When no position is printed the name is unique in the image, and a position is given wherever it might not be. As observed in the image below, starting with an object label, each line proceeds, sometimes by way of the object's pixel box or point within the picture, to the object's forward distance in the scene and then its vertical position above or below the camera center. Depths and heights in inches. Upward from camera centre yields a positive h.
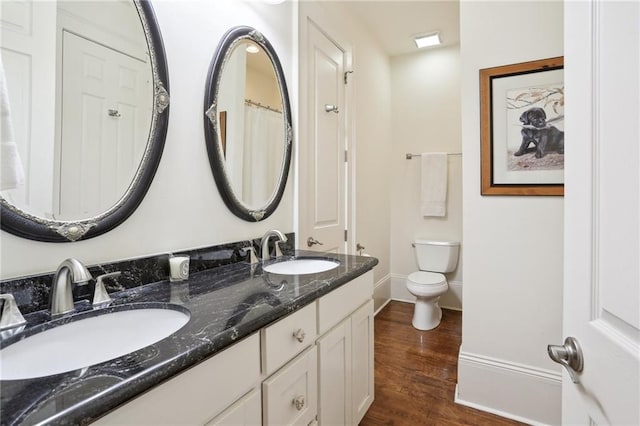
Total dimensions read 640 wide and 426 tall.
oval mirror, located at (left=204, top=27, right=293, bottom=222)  57.8 +17.6
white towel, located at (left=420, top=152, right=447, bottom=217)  129.0 +11.2
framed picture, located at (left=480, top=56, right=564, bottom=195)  66.8 +17.9
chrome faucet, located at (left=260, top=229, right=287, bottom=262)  65.2 -5.9
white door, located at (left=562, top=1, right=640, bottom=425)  17.7 +0.2
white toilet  108.8 -23.5
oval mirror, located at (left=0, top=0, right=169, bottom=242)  33.5 +11.8
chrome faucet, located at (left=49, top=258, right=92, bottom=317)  32.6 -8.3
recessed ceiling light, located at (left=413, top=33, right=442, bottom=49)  120.6 +65.8
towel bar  137.2 +23.9
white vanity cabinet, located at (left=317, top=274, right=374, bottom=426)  48.8 -24.6
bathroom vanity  21.5 -13.4
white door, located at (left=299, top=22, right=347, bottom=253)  82.1 +16.9
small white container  47.4 -8.4
